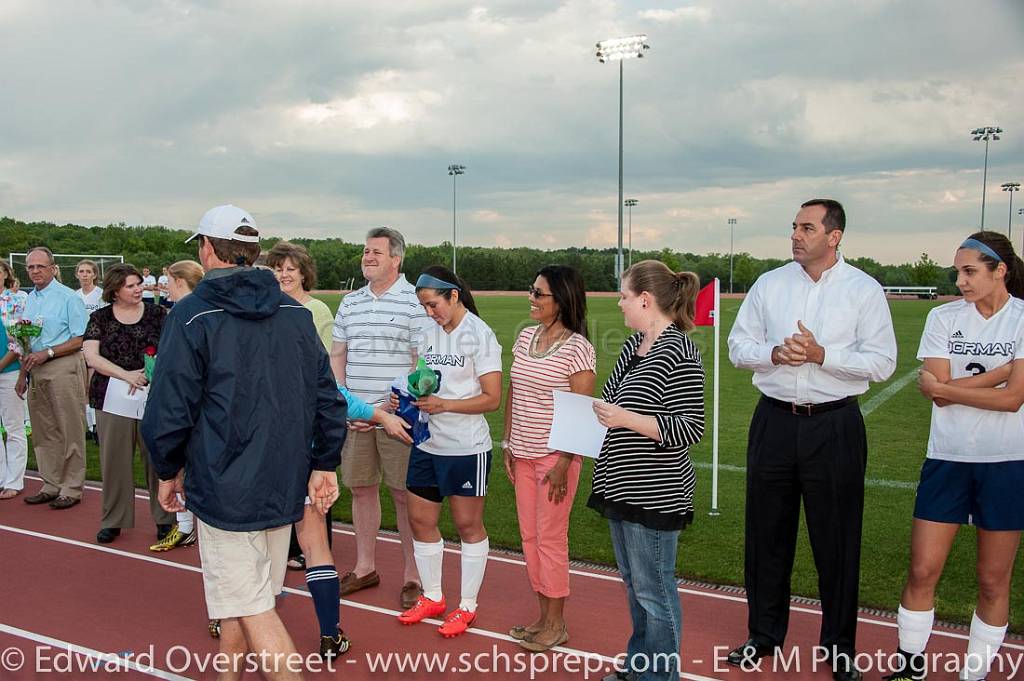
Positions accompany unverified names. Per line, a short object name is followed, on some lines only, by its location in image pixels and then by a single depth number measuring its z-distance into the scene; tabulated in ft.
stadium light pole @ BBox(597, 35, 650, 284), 132.46
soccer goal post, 116.12
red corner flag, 21.82
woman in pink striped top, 13.89
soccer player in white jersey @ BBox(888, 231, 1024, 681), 12.08
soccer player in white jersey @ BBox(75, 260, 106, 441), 33.30
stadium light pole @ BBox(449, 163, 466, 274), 212.23
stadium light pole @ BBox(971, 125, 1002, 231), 168.76
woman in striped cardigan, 11.30
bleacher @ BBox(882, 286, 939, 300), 249.12
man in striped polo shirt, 16.69
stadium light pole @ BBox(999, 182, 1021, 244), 214.07
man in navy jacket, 10.15
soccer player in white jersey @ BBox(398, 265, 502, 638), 14.43
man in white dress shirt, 12.91
